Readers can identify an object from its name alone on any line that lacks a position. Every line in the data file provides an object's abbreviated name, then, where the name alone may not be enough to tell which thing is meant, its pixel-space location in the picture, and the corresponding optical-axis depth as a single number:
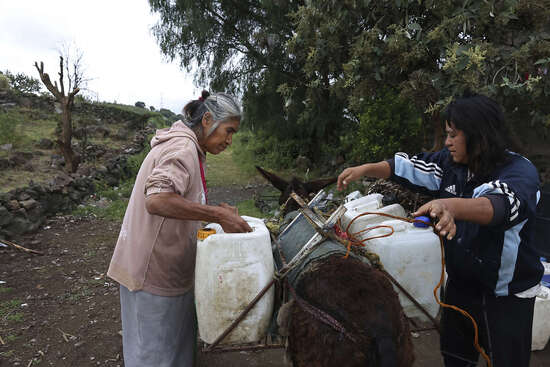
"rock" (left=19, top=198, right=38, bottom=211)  5.61
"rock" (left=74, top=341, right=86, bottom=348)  3.12
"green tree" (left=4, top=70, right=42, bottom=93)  14.00
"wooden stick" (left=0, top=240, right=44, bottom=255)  4.95
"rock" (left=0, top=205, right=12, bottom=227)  5.10
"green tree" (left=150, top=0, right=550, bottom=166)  3.68
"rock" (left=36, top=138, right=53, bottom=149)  9.63
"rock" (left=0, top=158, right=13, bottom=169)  7.29
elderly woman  1.54
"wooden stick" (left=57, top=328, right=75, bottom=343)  3.23
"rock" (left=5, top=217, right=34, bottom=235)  5.25
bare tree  8.05
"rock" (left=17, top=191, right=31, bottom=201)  5.76
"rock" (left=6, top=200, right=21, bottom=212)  5.38
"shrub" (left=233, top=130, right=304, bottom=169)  12.66
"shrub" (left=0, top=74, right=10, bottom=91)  13.45
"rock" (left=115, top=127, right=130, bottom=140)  13.16
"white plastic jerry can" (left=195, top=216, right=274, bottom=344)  1.39
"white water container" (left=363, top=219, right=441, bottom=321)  1.55
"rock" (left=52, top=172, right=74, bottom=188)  6.78
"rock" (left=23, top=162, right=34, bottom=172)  7.67
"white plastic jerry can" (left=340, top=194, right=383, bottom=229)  1.92
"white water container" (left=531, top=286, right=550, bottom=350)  2.63
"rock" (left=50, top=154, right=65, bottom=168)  8.54
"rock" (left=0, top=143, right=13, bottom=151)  8.16
